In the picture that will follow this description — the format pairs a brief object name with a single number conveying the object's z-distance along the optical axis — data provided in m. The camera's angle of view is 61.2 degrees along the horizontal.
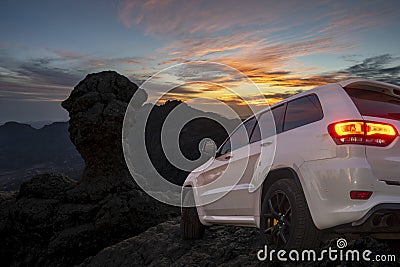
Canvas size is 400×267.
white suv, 2.92
